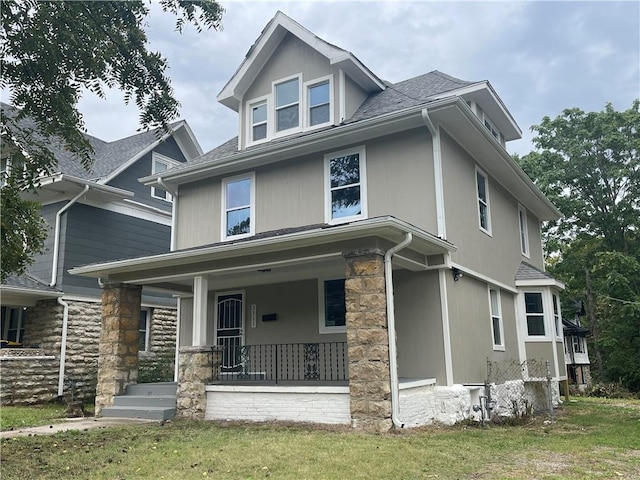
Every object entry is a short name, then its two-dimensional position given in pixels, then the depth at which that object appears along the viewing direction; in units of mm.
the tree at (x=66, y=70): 6660
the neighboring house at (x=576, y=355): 21328
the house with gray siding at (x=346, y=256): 8414
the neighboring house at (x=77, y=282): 13648
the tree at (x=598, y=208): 22078
